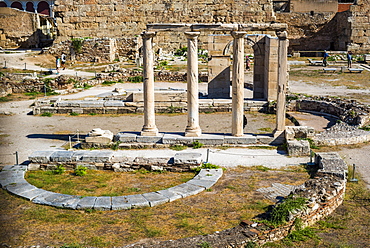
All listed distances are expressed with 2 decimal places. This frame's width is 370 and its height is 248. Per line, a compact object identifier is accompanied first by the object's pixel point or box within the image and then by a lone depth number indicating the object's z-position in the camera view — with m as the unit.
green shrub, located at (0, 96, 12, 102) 26.27
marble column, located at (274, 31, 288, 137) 16.64
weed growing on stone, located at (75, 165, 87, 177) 14.24
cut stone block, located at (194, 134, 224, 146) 16.73
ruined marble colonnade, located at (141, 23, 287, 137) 16.55
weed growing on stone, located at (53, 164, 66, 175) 14.45
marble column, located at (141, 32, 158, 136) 17.05
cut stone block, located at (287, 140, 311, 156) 15.67
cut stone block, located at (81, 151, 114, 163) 14.67
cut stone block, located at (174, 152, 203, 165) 14.34
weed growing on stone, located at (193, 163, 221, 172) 14.36
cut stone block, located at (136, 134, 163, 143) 16.91
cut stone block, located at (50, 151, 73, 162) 14.70
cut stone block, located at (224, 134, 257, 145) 16.72
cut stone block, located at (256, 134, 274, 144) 16.77
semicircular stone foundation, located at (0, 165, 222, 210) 11.62
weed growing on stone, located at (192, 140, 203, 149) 16.58
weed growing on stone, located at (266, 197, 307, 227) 10.12
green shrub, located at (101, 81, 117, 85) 31.65
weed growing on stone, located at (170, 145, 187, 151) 16.41
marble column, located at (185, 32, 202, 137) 16.58
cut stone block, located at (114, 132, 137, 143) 16.97
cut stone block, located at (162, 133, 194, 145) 16.70
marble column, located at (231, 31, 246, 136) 16.64
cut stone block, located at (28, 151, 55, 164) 14.68
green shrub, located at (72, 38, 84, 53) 39.59
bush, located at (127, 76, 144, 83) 32.47
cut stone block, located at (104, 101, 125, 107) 23.46
